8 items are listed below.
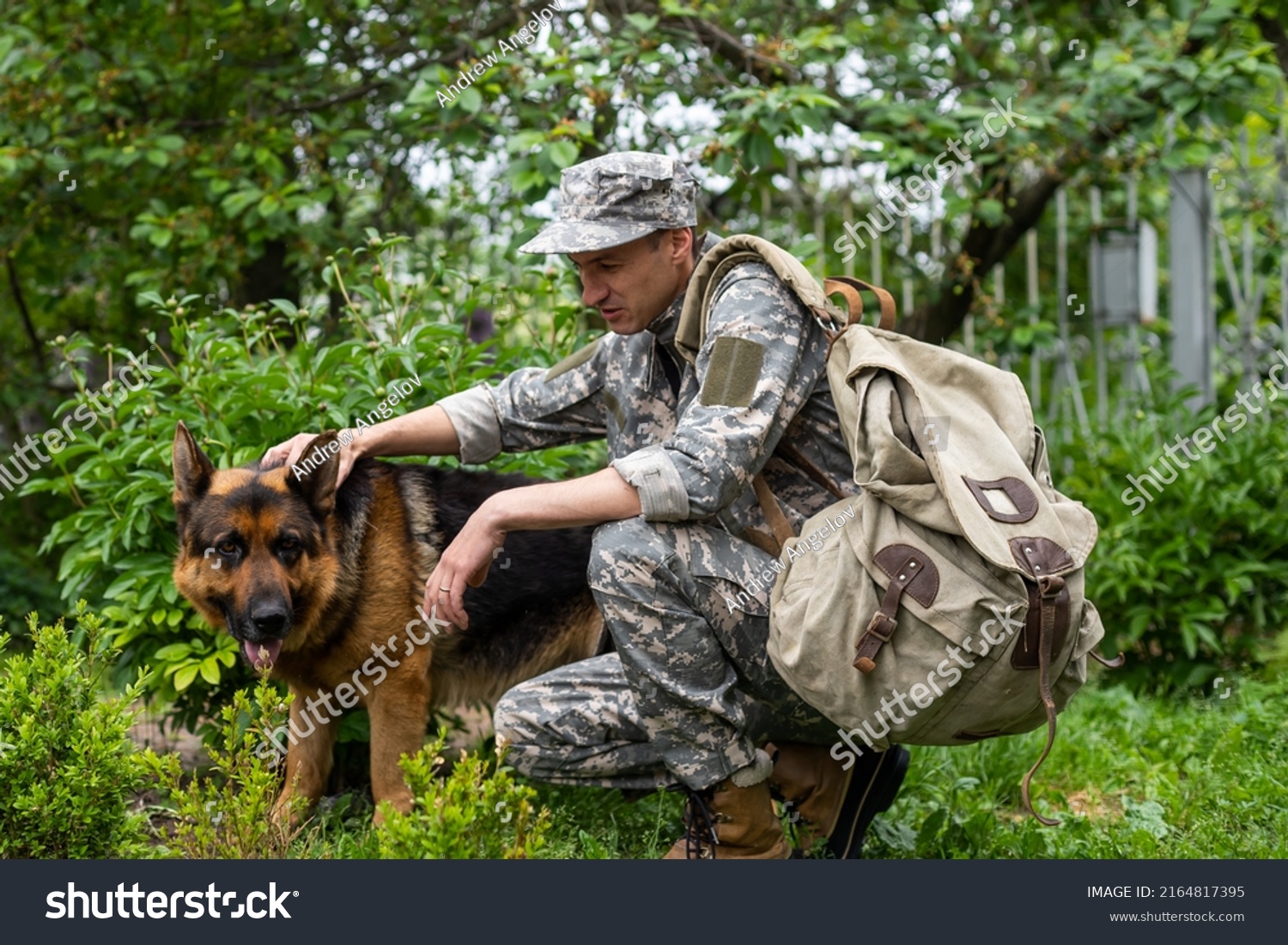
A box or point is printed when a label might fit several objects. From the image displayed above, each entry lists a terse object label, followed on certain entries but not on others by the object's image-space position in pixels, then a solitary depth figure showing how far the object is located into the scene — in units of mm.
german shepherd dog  3680
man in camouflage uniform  3117
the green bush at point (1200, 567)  5398
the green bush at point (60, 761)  2859
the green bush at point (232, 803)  2754
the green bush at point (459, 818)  2438
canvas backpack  2830
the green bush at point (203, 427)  3945
